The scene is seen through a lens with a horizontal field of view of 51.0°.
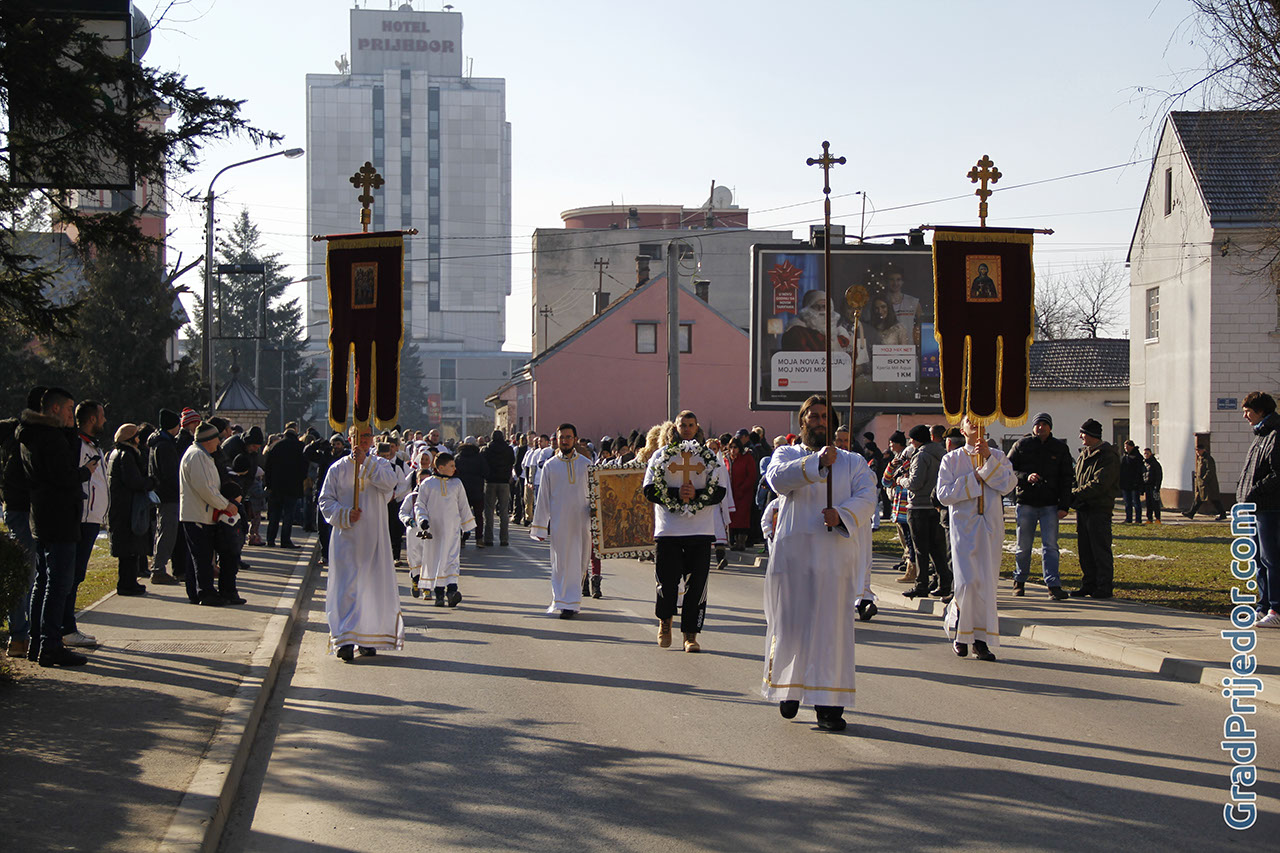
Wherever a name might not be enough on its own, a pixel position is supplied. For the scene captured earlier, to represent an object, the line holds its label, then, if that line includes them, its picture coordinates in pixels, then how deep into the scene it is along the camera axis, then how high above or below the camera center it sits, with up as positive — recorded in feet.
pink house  178.19 +11.22
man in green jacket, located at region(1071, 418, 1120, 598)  49.52 -2.16
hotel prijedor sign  490.08 +151.00
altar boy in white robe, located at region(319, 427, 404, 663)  36.86 -3.03
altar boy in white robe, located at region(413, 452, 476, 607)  49.93 -2.62
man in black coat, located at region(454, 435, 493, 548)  76.07 -1.02
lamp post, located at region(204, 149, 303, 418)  93.60 +11.85
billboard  107.04 +10.30
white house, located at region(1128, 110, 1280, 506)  111.55 +11.65
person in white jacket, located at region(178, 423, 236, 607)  45.78 -1.96
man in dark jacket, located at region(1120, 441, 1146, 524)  99.60 -1.87
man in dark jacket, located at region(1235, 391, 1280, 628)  40.04 -0.98
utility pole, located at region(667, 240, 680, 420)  98.17 +8.06
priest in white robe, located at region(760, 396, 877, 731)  26.96 -2.50
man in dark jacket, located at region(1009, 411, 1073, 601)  49.65 -1.09
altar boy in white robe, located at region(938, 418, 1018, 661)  36.68 -2.26
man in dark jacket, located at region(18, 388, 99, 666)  31.76 -1.31
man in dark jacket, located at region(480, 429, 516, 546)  80.69 -1.57
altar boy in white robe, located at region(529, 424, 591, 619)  46.26 -2.26
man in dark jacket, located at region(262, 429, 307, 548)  74.08 -1.41
